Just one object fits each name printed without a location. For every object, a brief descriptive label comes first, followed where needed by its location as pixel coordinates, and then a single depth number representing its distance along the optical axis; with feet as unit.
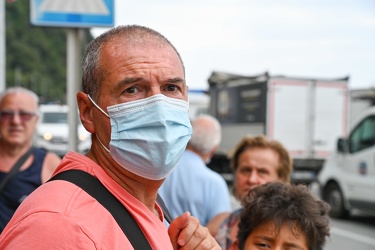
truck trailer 51.19
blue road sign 16.16
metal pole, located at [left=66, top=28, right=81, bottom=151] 14.80
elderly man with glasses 11.71
